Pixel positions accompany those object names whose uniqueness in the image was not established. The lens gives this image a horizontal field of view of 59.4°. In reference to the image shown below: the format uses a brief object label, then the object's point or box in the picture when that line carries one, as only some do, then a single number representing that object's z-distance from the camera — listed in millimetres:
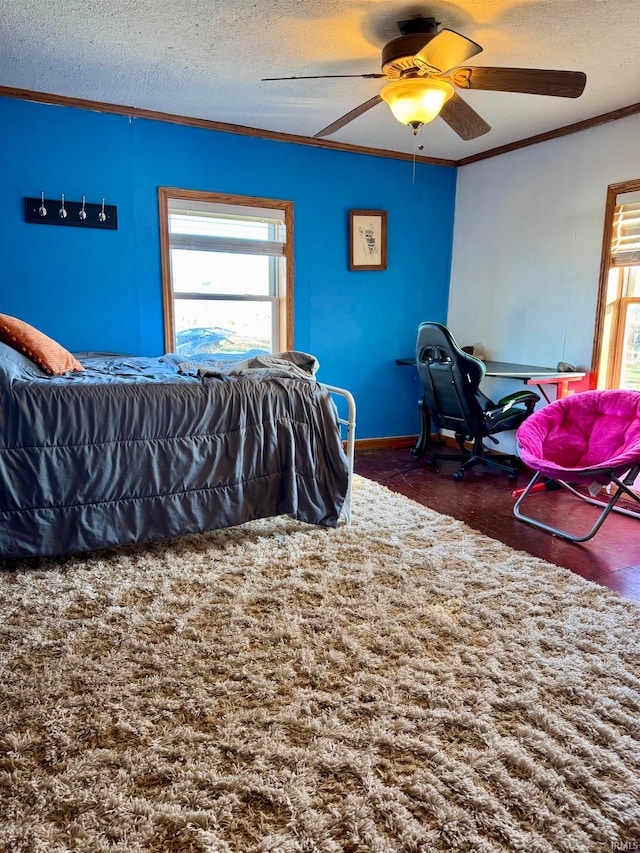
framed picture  4543
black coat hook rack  3494
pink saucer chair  2717
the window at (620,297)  3574
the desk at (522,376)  3660
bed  2254
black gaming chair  3652
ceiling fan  2283
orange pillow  2580
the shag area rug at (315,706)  1197
